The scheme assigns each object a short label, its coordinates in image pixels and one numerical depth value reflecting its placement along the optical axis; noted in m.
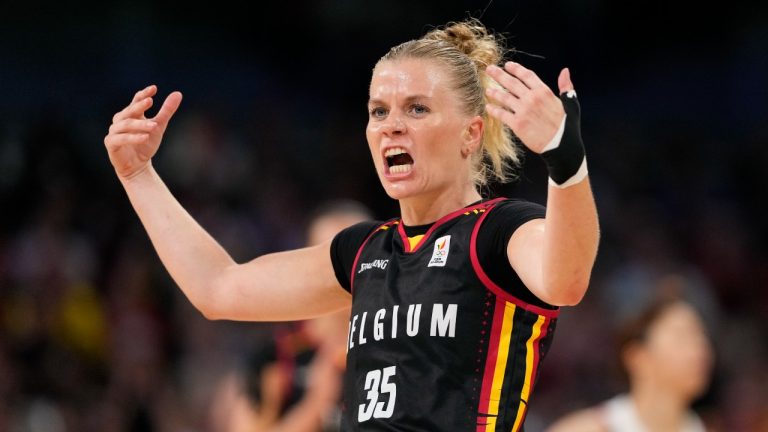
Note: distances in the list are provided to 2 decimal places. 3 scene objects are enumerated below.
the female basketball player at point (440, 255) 5.73
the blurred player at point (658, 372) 11.85
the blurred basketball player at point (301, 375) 12.59
